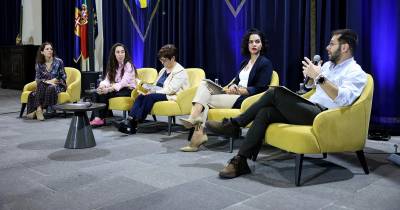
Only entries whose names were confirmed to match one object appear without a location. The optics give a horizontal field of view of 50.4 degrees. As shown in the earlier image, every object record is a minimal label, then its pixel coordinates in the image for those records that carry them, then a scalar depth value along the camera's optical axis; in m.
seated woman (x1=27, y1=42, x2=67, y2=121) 5.76
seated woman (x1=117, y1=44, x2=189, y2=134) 4.66
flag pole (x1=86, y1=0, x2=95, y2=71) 7.66
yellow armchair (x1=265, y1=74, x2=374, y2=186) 2.82
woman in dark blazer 3.89
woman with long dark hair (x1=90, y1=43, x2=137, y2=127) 5.18
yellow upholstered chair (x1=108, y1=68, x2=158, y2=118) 5.06
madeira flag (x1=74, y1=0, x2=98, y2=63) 8.62
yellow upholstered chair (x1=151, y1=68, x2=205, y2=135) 4.58
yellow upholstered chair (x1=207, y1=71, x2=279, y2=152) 3.82
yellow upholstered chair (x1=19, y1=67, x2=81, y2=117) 5.83
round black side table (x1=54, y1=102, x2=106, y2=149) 4.02
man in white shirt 2.91
